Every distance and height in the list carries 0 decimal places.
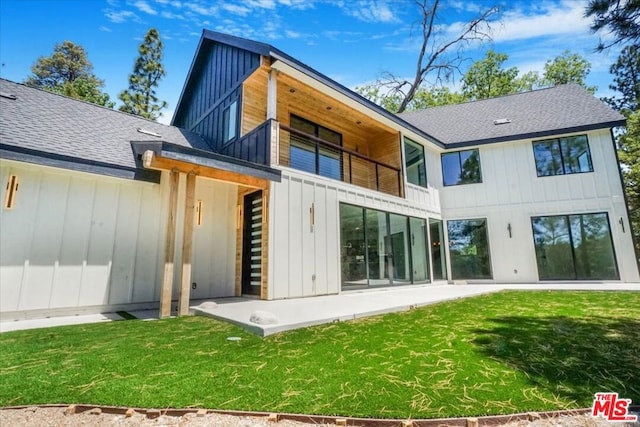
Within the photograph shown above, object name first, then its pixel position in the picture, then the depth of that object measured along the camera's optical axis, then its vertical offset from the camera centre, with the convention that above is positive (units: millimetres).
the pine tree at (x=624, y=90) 18000 +10304
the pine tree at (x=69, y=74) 20164 +13760
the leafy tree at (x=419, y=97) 21709 +12112
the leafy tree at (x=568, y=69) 21219 +13385
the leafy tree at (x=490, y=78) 21969 +13406
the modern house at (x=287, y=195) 4852 +1592
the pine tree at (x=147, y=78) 19223 +12132
